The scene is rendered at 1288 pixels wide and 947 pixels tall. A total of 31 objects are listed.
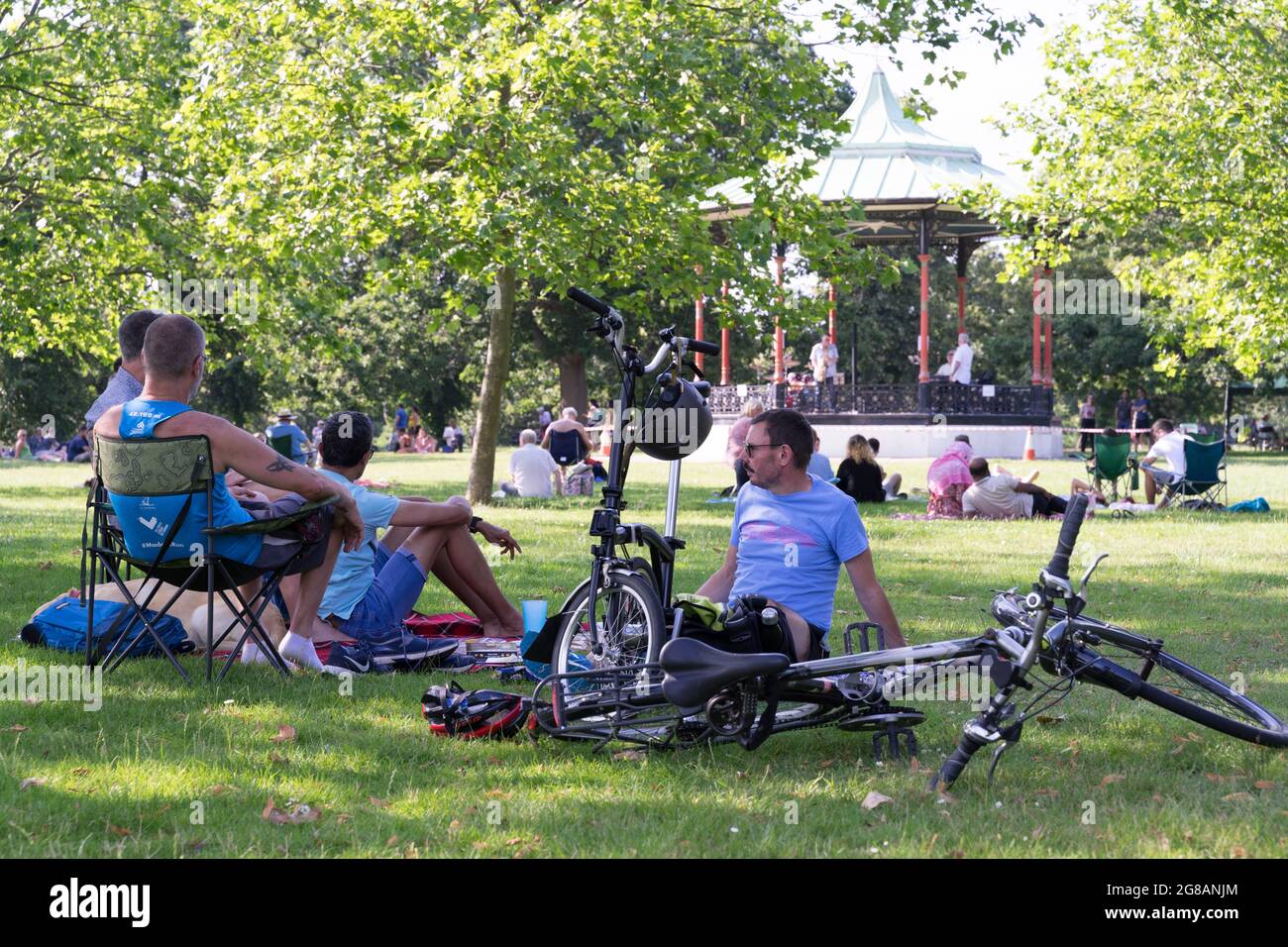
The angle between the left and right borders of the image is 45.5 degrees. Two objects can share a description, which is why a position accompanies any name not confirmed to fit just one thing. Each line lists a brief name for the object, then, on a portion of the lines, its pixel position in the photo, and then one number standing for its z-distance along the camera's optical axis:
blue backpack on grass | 7.21
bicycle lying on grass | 4.68
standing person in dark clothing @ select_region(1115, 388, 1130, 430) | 49.19
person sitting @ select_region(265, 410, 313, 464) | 17.98
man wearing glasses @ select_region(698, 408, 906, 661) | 5.85
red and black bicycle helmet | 5.59
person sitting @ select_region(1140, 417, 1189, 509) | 19.17
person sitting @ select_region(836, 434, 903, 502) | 19.19
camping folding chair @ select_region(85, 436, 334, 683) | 6.39
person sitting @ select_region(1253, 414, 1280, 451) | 54.22
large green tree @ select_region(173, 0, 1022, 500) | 15.83
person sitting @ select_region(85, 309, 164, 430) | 7.89
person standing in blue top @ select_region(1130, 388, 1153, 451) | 44.90
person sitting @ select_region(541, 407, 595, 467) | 23.09
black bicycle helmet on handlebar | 5.79
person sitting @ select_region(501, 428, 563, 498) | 20.47
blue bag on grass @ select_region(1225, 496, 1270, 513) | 18.86
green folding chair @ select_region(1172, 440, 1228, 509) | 19.02
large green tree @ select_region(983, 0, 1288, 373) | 17.86
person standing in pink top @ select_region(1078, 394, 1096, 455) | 46.25
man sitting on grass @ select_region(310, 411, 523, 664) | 7.31
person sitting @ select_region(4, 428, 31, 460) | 45.22
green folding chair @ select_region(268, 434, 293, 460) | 17.78
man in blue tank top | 6.49
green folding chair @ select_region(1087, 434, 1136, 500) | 19.91
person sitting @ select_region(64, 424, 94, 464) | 40.86
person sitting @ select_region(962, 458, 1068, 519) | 17.03
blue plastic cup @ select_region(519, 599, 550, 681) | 7.30
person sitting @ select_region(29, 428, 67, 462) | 43.69
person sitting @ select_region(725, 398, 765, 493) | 14.45
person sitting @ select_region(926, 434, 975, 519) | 17.42
